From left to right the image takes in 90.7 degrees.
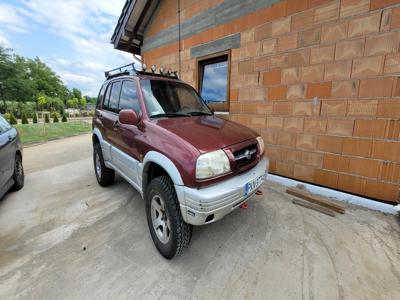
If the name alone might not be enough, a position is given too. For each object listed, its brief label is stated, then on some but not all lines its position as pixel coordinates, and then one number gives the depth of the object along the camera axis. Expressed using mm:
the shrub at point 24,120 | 17438
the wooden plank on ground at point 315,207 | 2870
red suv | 1753
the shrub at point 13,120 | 15898
